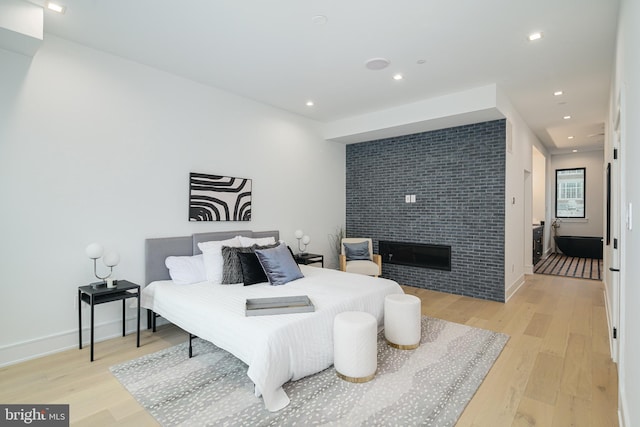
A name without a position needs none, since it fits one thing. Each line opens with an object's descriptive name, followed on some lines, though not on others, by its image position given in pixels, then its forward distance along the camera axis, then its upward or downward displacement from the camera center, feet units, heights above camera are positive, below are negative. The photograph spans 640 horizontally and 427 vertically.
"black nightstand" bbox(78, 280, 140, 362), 9.32 -2.49
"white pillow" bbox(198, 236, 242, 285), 11.59 -1.75
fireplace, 17.11 -2.26
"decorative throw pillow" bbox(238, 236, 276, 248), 13.26 -1.21
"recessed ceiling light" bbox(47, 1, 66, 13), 8.30 +5.28
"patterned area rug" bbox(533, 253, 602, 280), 21.49 -3.82
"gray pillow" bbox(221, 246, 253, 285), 11.36 -1.97
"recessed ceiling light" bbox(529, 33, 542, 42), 9.49 +5.29
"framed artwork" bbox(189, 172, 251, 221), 12.91 +0.61
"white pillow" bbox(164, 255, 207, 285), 11.34 -2.06
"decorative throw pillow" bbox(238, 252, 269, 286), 11.23 -2.00
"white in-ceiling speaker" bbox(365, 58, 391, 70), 11.13 +5.29
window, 29.63 +2.15
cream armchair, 16.90 -2.44
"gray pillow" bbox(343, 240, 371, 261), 17.80 -2.07
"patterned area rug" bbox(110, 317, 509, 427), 6.70 -4.20
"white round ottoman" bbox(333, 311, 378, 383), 7.84 -3.31
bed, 7.18 -2.69
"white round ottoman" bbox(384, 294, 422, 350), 9.73 -3.30
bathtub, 26.78 -2.61
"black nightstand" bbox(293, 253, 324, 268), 16.10 -2.29
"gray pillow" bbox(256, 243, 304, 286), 11.29 -1.91
